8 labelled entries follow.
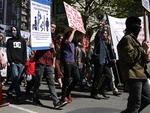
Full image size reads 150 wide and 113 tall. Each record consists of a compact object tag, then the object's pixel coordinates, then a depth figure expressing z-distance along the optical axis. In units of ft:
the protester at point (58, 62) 25.81
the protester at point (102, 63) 24.30
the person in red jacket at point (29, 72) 25.52
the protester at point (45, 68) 20.54
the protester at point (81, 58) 32.42
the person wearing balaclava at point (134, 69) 14.23
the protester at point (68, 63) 21.58
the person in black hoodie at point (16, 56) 22.40
